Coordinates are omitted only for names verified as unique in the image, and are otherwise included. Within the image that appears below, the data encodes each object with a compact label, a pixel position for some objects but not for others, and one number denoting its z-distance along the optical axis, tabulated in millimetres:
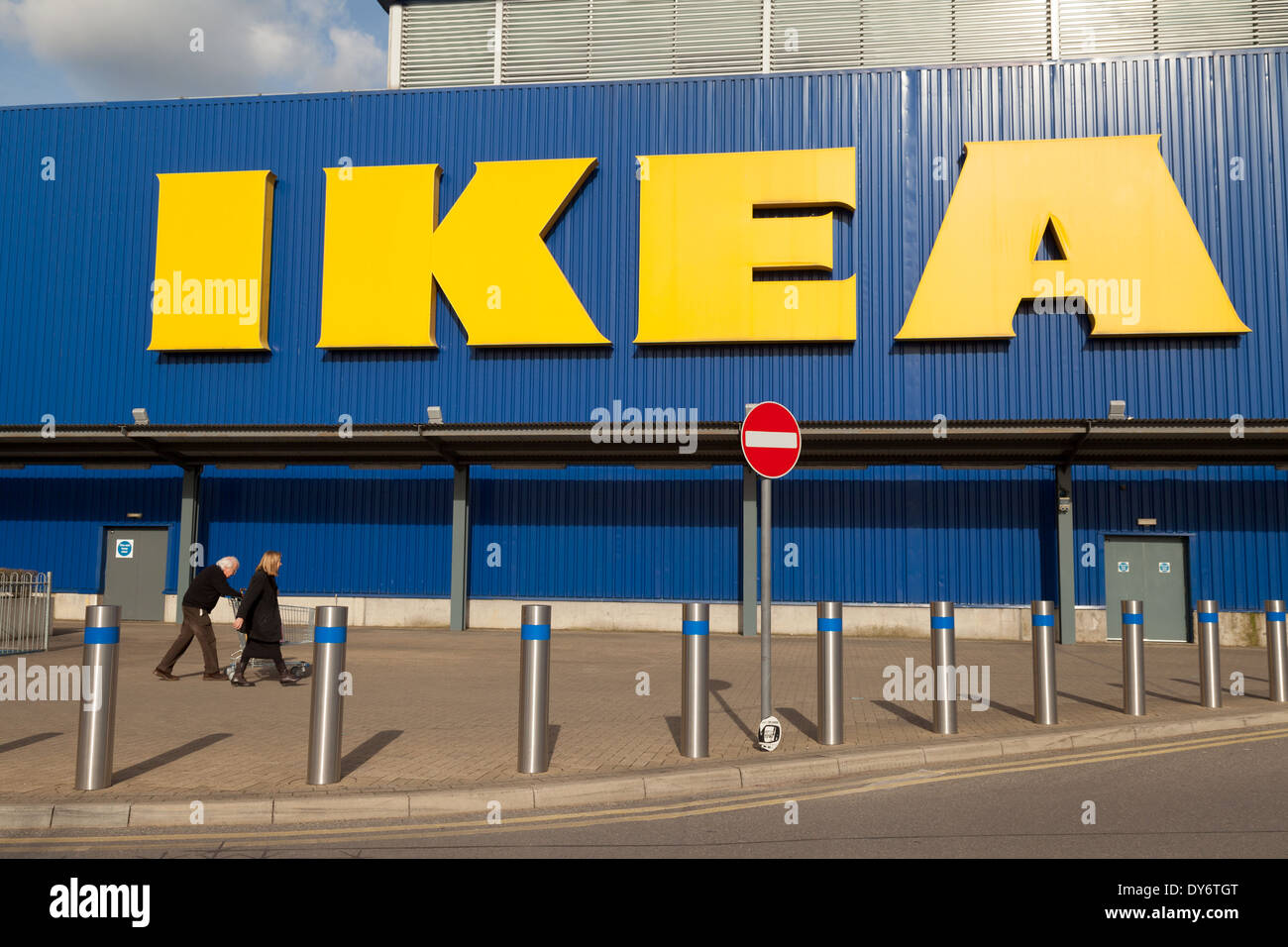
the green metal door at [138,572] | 23438
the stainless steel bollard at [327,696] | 6414
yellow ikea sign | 21109
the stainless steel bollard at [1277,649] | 10961
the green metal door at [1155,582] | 20672
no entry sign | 8039
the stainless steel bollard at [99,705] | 6227
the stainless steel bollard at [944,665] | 8578
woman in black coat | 11648
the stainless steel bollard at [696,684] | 7465
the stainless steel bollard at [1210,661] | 10477
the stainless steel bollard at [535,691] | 6855
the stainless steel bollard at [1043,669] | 9086
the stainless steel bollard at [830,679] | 8070
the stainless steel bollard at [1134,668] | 9757
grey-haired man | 12086
